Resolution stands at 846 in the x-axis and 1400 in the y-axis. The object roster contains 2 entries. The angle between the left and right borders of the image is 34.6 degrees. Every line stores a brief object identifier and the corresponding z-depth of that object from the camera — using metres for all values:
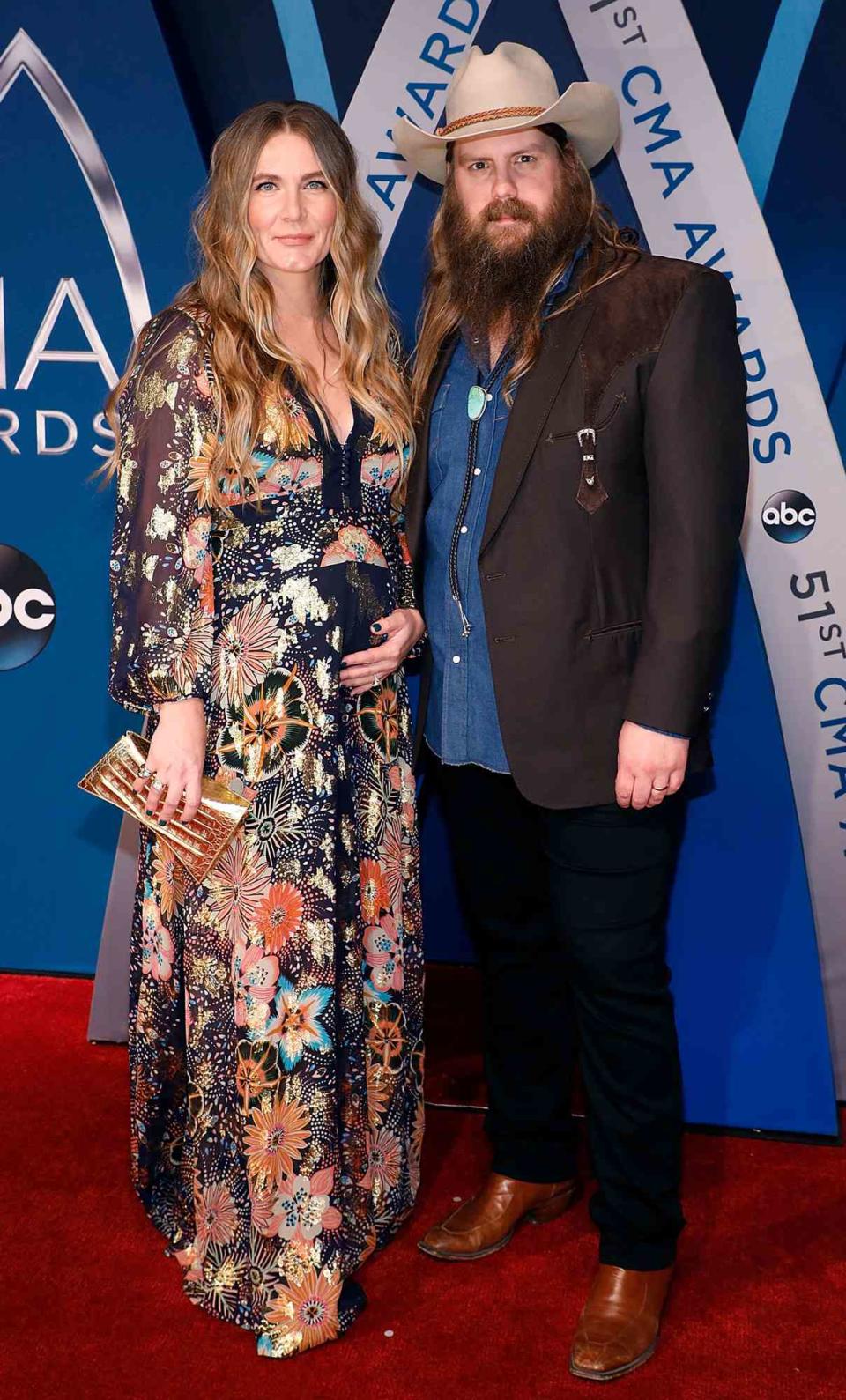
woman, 2.14
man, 2.06
